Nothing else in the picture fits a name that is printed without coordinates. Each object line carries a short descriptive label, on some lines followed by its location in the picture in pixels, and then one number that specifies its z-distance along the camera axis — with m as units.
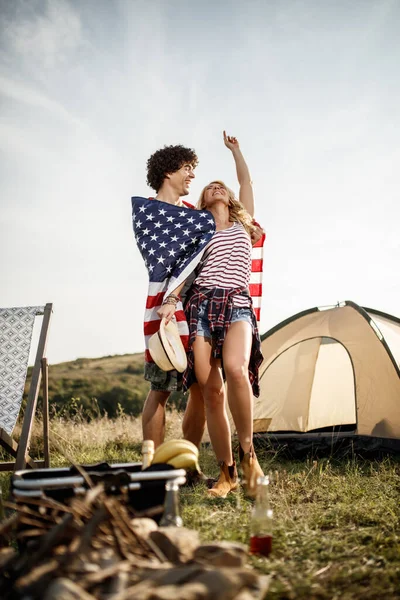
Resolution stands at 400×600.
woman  3.34
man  3.64
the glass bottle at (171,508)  1.90
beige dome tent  5.14
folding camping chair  3.28
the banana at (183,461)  2.25
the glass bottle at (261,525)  2.04
